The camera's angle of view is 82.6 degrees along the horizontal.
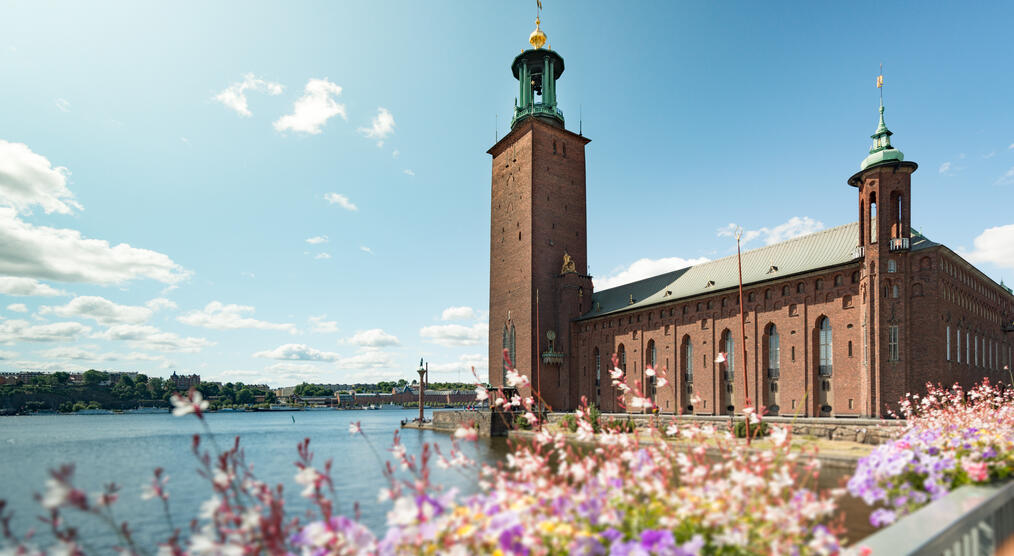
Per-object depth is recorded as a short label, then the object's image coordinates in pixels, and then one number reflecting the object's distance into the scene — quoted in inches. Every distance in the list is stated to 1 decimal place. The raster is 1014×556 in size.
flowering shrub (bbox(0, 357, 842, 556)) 115.9
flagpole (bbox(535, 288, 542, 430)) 2127.7
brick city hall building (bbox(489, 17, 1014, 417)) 1333.7
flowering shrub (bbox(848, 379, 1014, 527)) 208.1
